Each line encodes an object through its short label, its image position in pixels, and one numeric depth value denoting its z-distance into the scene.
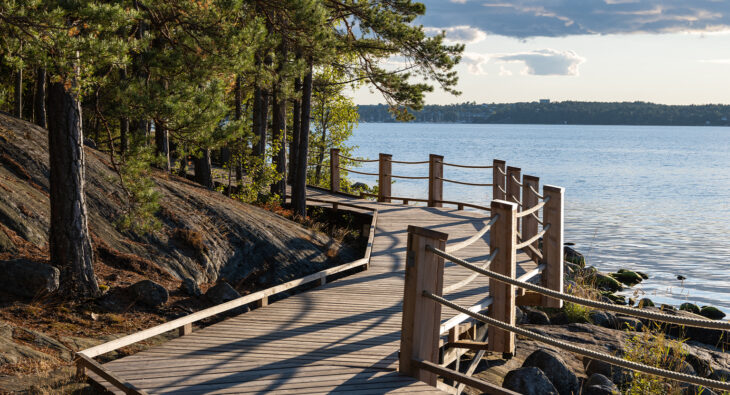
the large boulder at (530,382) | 7.59
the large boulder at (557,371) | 8.44
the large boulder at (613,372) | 8.99
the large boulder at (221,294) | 8.60
